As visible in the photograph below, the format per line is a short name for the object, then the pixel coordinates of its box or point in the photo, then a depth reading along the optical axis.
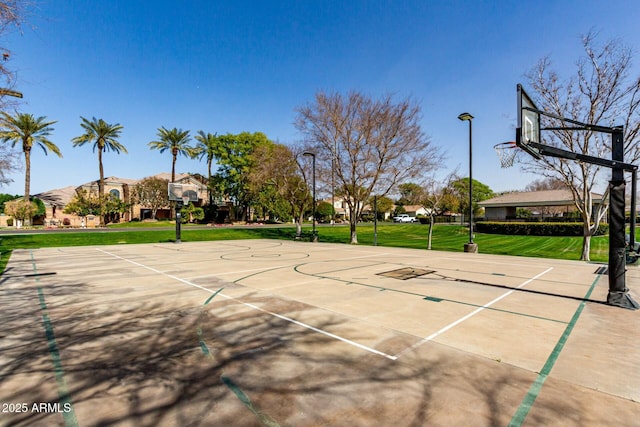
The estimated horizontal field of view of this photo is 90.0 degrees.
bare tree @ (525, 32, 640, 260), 14.73
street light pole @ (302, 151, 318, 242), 25.06
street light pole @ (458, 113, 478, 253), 17.40
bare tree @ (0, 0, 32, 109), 6.68
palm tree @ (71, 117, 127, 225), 43.78
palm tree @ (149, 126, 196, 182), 50.78
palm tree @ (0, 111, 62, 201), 38.47
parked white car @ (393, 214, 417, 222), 73.62
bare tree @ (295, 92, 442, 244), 23.58
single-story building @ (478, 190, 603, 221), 37.58
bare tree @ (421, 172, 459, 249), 22.72
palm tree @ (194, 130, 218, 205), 56.06
